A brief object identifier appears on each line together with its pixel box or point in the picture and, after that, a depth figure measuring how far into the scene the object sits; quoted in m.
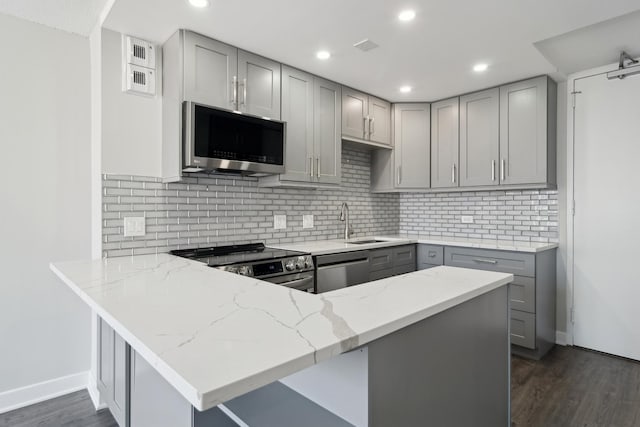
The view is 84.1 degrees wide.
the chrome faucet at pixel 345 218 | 3.82
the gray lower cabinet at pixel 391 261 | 3.28
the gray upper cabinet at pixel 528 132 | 3.18
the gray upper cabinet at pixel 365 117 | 3.46
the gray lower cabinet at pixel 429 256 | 3.57
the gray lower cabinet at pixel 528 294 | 2.99
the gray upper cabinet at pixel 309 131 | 2.94
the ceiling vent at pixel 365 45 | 2.51
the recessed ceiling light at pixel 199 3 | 2.02
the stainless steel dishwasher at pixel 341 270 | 2.80
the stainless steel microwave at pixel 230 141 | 2.33
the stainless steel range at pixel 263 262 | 2.28
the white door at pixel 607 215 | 3.01
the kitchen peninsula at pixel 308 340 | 0.73
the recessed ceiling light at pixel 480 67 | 2.95
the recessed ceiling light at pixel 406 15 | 2.12
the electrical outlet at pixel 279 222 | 3.23
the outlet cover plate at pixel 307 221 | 3.48
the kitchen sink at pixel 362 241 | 3.45
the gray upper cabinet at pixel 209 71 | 2.36
